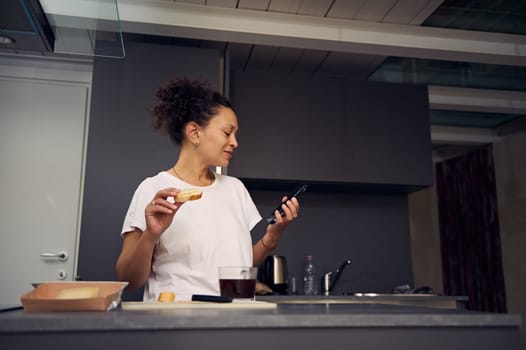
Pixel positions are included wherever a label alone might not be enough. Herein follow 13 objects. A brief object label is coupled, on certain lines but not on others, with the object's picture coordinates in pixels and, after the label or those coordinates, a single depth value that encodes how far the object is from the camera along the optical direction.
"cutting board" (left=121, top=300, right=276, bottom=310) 0.90
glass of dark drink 1.07
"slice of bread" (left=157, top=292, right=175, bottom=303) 1.05
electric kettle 3.08
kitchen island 0.66
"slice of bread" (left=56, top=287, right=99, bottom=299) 0.83
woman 1.33
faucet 3.29
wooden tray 0.79
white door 3.26
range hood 1.42
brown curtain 5.30
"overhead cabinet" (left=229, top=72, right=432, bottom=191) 3.16
